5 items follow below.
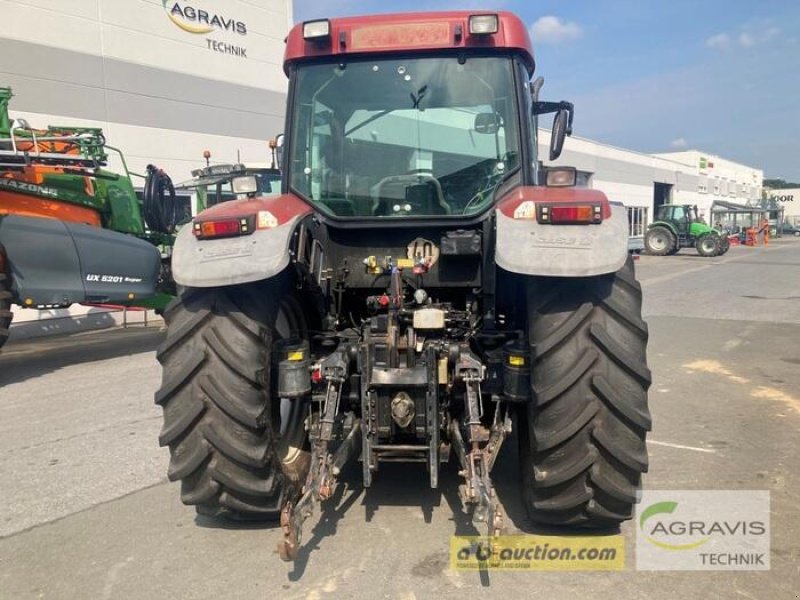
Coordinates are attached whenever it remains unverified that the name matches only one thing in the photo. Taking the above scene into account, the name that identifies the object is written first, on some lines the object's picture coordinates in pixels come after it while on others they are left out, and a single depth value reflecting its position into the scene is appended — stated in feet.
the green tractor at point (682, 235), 95.45
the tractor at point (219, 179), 26.05
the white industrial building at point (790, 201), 240.12
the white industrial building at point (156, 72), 37.14
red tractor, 9.86
